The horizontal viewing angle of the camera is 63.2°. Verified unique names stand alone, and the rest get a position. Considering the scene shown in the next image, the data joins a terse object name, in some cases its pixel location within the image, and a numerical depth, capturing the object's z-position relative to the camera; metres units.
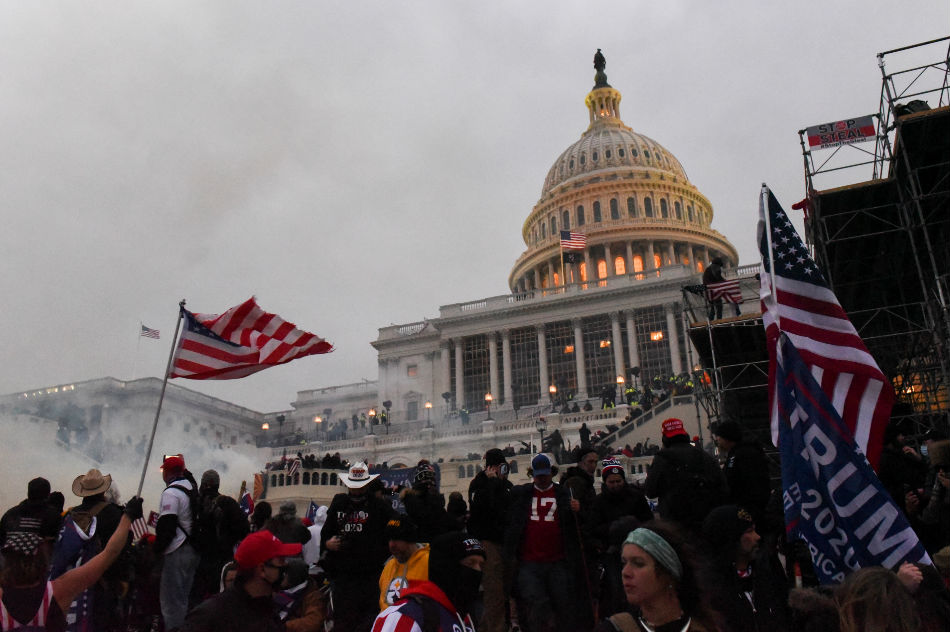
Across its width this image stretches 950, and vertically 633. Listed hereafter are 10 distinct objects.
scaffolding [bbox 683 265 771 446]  22.78
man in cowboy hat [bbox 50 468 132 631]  7.40
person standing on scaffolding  23.15
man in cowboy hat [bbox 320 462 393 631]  7.84
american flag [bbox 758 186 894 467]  7.19
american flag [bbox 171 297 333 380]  13.12
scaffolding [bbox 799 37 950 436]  17.73
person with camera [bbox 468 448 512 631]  8.33
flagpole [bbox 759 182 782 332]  7.50
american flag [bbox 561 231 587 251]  65.12
